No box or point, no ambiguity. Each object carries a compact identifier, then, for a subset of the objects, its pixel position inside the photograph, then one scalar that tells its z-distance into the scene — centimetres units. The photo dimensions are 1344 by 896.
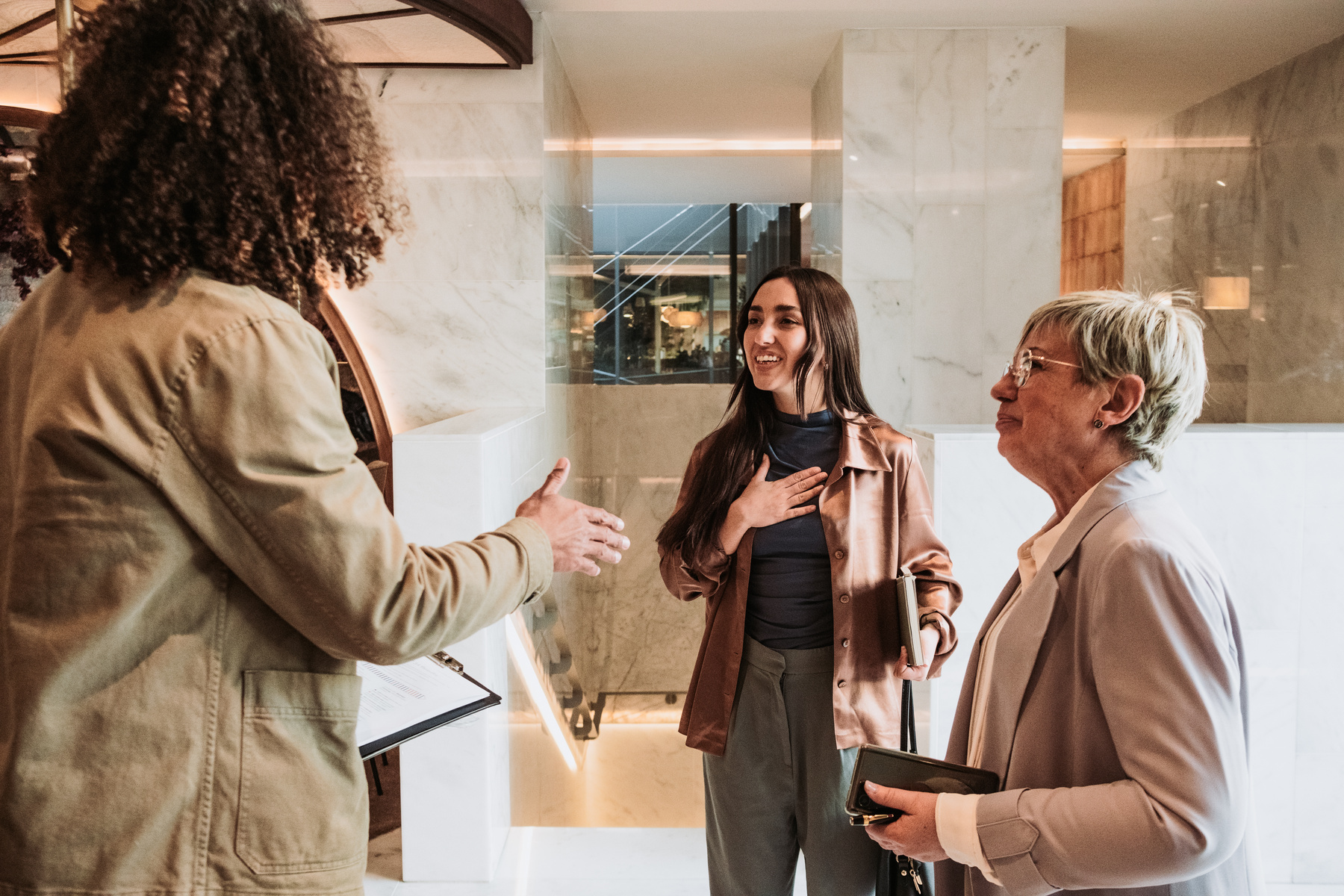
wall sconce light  524
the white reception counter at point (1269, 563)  275
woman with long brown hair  192
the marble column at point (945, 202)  418
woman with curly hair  88
